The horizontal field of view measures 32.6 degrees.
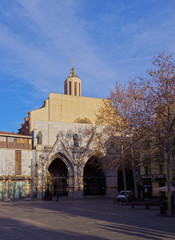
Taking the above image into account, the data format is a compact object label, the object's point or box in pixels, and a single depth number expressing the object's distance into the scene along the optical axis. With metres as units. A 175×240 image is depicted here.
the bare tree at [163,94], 21.14
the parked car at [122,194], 40.60
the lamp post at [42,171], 46.31
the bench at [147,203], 25.06
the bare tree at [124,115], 31.98
